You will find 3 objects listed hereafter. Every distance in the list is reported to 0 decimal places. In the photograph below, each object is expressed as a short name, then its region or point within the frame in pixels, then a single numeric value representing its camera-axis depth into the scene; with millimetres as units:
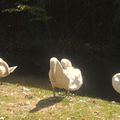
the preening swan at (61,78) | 11555
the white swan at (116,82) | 11719
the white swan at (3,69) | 13461
